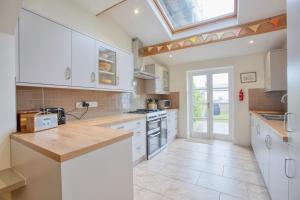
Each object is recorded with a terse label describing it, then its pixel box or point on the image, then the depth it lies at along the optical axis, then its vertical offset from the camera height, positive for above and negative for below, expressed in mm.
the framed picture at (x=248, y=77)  3504 +470
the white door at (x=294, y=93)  933 +24
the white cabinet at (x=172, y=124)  3945 -690
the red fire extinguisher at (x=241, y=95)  3604 +62
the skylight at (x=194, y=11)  2730 +1639
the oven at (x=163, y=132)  3391 -758
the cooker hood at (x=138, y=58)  3369 +915
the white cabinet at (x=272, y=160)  1246 -642
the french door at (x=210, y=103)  3986 -135
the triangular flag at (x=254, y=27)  2597 +1194
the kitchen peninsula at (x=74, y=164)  785 -383
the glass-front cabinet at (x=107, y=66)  2324 +529
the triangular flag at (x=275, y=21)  2418 +1195
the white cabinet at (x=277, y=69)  2693 +494
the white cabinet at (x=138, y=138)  2516 -685
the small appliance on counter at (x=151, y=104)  3918 -141
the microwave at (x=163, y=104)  4289 -153
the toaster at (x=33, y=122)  1283 -187
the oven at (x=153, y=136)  2896 -735
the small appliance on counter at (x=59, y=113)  1752 -156
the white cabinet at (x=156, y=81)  3857 +452
